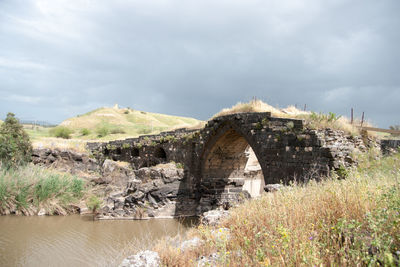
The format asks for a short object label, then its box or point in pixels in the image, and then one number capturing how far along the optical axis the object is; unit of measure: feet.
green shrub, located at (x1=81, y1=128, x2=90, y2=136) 116.37
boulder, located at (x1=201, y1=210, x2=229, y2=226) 18.90
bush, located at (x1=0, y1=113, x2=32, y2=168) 48.16
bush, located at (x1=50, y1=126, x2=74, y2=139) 109.56
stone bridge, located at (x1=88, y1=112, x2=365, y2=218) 28.07
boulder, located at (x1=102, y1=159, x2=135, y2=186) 53.98
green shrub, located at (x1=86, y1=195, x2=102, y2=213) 43.68
